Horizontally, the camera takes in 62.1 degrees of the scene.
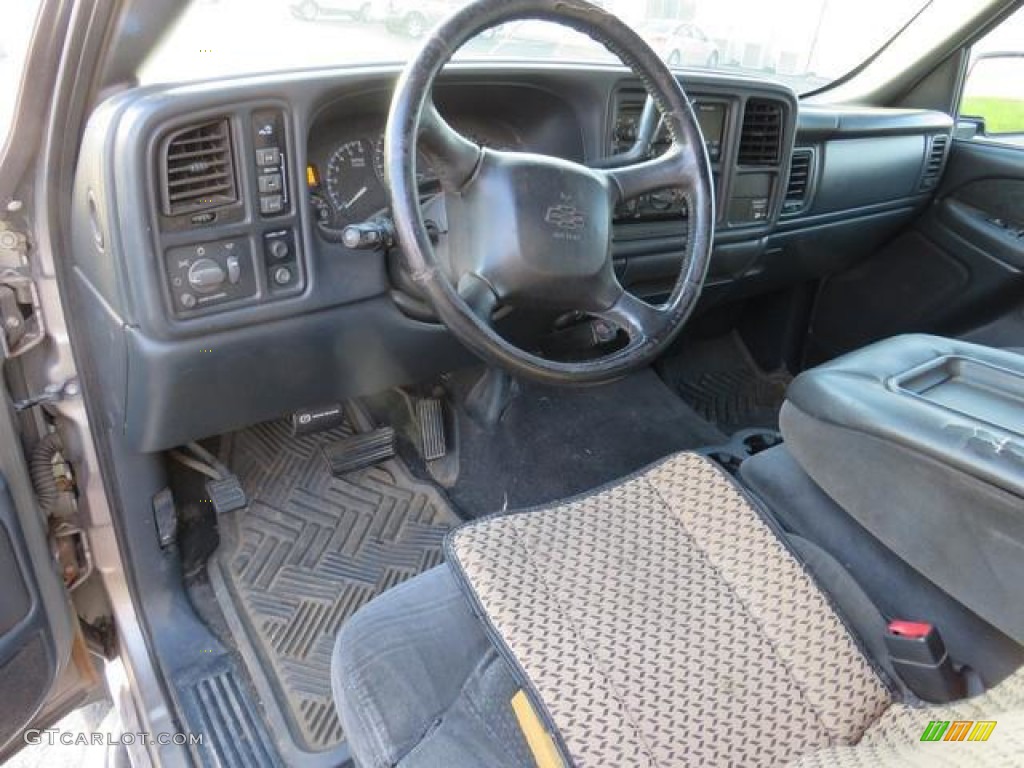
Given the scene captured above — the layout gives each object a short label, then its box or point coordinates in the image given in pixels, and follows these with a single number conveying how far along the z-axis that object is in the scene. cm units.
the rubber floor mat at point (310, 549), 152
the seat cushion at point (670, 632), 86
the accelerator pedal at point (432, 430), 192
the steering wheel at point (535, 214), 104
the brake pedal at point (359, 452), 185
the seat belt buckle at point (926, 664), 88
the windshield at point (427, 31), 125
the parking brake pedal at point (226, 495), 163
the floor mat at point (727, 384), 245
